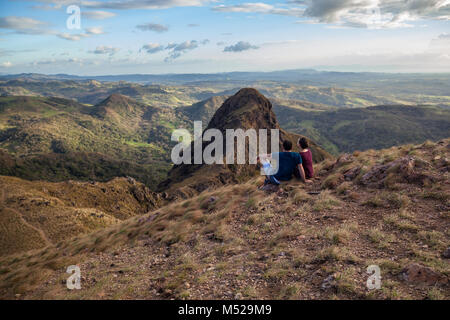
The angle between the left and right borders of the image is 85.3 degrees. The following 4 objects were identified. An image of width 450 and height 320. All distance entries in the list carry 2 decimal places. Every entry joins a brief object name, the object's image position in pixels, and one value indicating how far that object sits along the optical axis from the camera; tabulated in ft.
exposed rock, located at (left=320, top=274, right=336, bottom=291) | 20.27
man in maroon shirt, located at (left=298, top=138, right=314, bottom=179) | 42.80
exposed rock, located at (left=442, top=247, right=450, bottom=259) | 21.84
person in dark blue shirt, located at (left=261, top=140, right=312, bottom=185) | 43.55
